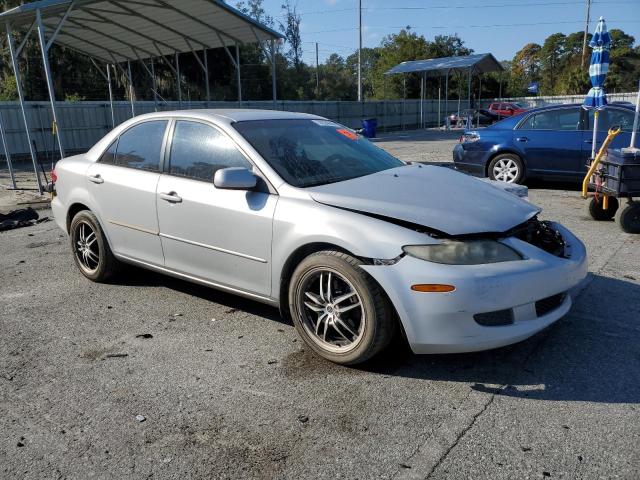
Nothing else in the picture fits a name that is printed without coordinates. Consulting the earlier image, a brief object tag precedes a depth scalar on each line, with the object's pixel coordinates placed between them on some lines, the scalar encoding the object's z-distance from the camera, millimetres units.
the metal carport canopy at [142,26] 11170
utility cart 6031
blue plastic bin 25612
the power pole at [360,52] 34438
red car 36844
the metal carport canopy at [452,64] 31219
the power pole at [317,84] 52938
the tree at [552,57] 76538
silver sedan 3033
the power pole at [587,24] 52281
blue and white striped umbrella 7992
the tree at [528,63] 88500
